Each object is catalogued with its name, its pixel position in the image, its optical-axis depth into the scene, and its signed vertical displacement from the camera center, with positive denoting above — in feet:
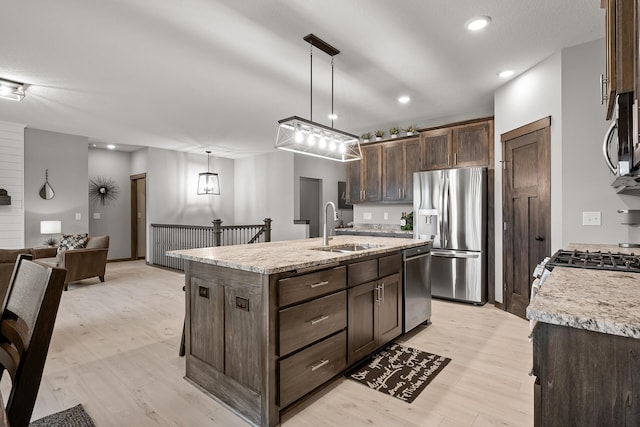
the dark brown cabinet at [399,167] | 16.97 +2.28
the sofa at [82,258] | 16.69 -2.30
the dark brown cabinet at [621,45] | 3.53 +1.86
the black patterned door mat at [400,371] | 7.38 -3.90
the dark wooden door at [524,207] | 11.00 +0.12
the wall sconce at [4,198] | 17.58 +0.83
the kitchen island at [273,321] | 6.05 -2.24
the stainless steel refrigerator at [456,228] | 13.91 -0.76
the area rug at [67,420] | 6.09 -3.85
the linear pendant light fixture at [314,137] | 9.37 +2.33
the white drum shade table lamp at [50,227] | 18.67 -0.76
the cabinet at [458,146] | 14.34 +2.93
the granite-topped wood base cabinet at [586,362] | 2.67 -1.28
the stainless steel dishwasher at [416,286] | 10.18 -2.42
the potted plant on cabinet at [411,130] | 17.16 +4.18
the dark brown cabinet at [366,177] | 18.33 +1.96
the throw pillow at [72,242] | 18.19 -1.58
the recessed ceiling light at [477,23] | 8.51 +4.90
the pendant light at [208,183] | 24.91 +2.23
